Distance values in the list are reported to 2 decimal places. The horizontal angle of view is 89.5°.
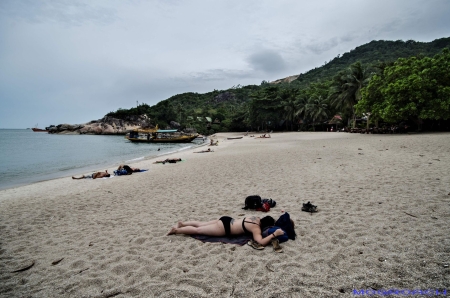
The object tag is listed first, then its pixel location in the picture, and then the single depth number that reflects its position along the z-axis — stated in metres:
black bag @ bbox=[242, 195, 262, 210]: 5.51
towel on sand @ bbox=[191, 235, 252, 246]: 3.96
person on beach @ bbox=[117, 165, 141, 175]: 12.67
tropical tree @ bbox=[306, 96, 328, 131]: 48.28
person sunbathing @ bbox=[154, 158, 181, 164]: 16.23
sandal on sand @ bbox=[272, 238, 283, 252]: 3.55
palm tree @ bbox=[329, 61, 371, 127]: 34.59
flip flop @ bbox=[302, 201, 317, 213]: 5.09
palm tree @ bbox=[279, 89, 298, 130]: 57.44
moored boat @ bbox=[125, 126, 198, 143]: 47.94
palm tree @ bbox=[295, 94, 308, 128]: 52.56
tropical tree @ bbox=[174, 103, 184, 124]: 87.19
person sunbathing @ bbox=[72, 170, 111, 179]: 12.12
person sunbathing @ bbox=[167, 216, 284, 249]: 4.06
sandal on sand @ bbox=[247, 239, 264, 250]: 3.68
